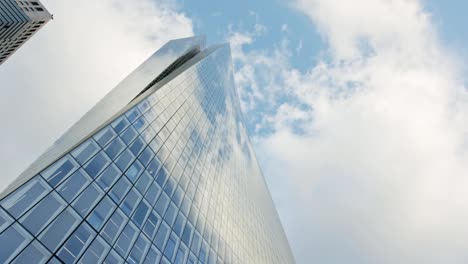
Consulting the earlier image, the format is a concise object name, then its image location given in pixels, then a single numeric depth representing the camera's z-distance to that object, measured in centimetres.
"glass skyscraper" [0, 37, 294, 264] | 2109
